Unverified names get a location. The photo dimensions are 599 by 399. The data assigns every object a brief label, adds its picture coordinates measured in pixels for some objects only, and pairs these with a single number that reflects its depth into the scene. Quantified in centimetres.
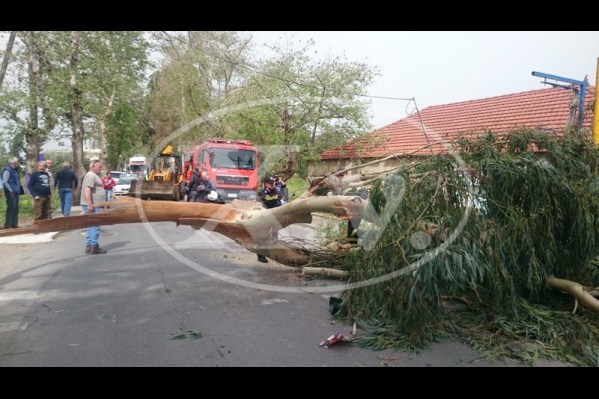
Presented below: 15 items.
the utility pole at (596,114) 895
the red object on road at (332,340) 425
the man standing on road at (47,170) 1128
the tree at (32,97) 1875
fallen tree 422
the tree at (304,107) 1827
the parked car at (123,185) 2550
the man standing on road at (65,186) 1191
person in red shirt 1457
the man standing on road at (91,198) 814
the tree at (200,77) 2150
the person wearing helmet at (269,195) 955
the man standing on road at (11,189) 1041
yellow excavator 1917
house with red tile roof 1370
